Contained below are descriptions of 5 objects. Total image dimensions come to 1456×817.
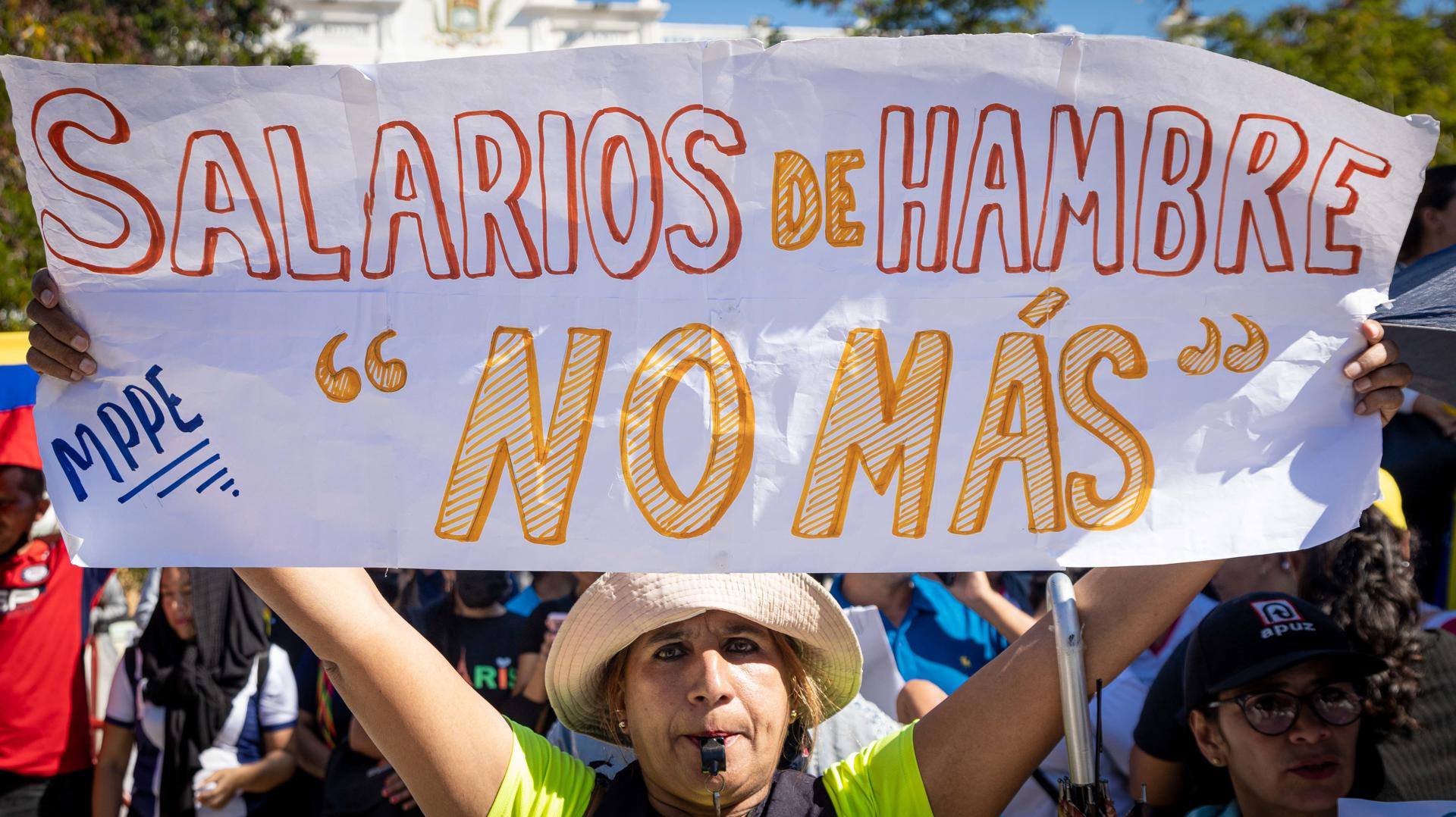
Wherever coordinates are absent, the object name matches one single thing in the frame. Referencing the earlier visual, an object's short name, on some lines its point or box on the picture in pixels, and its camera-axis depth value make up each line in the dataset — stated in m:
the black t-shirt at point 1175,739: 2.67
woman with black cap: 2.26
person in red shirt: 3.94
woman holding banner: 1.88
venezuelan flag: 2.87
